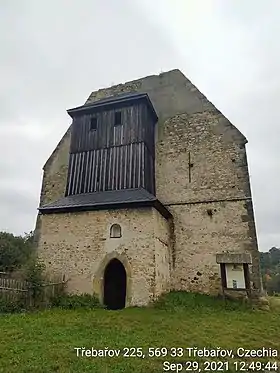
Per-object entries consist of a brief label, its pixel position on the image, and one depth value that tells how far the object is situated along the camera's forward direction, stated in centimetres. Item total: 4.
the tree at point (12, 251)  1656
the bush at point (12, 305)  910
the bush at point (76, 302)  1039
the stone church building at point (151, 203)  1108
